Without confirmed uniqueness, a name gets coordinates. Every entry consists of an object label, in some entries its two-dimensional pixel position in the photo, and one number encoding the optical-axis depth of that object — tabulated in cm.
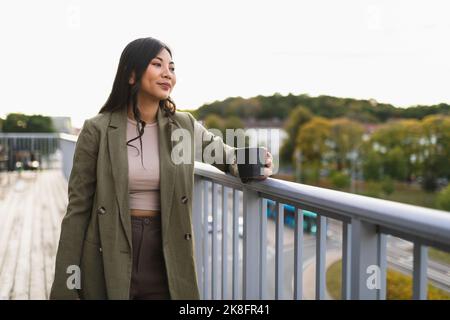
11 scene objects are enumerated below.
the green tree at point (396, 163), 6056
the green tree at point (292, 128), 6888
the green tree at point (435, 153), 5894
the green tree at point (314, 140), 6444
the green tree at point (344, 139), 6469
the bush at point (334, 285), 3108
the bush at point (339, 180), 6200
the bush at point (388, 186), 6084
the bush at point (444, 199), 5317
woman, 160
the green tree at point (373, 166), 6297
